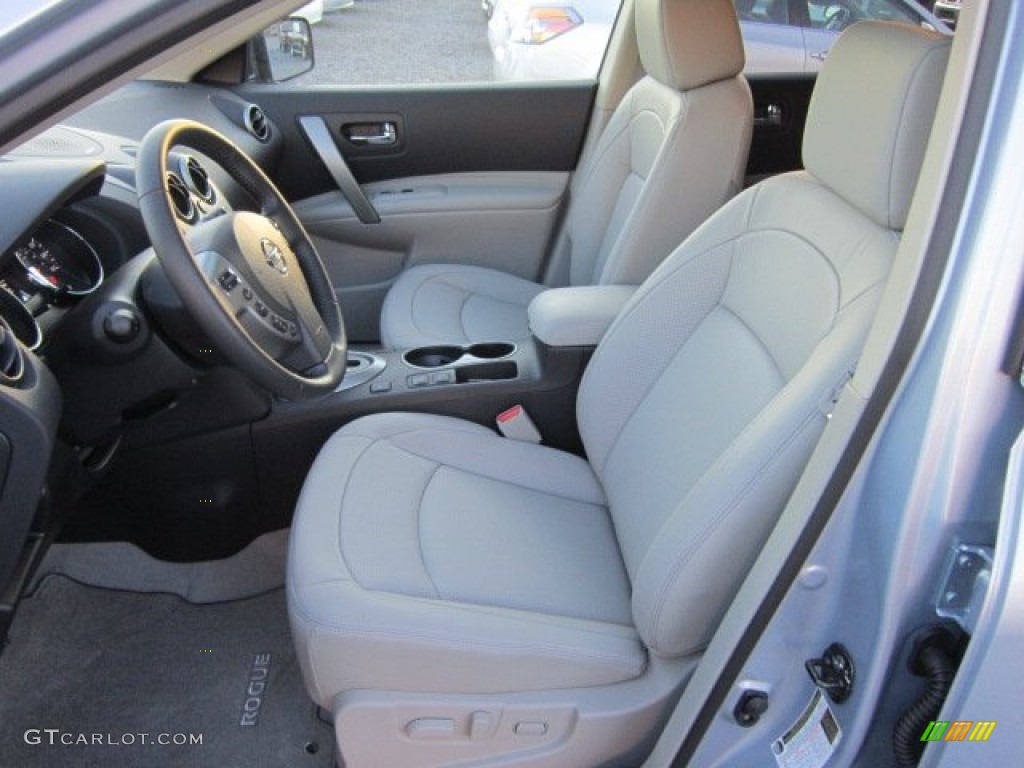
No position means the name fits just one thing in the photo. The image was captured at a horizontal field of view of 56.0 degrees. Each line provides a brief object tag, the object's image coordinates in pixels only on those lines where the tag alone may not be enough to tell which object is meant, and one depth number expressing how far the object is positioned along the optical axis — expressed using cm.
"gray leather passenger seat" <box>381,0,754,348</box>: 188
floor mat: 159
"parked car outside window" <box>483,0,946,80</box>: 288
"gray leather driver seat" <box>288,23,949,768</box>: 106
